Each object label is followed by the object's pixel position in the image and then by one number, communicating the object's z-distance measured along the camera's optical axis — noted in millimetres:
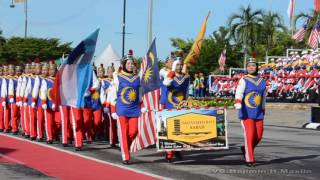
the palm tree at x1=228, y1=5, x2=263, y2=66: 52312
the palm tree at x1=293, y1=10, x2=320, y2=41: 45781
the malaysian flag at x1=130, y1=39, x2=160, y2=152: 12461
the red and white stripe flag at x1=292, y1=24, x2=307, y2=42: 34344
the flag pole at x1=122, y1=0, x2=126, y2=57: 39438
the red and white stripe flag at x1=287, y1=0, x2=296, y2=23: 42375
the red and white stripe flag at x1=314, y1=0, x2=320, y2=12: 31172
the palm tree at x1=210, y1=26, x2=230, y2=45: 61416
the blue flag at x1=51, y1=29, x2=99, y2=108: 14750
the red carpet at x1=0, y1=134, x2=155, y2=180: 10312
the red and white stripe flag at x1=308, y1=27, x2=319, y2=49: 33656
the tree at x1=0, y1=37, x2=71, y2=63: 82562
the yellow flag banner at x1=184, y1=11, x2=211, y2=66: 13969
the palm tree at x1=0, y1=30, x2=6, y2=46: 89712
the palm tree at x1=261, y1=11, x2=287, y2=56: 54084
